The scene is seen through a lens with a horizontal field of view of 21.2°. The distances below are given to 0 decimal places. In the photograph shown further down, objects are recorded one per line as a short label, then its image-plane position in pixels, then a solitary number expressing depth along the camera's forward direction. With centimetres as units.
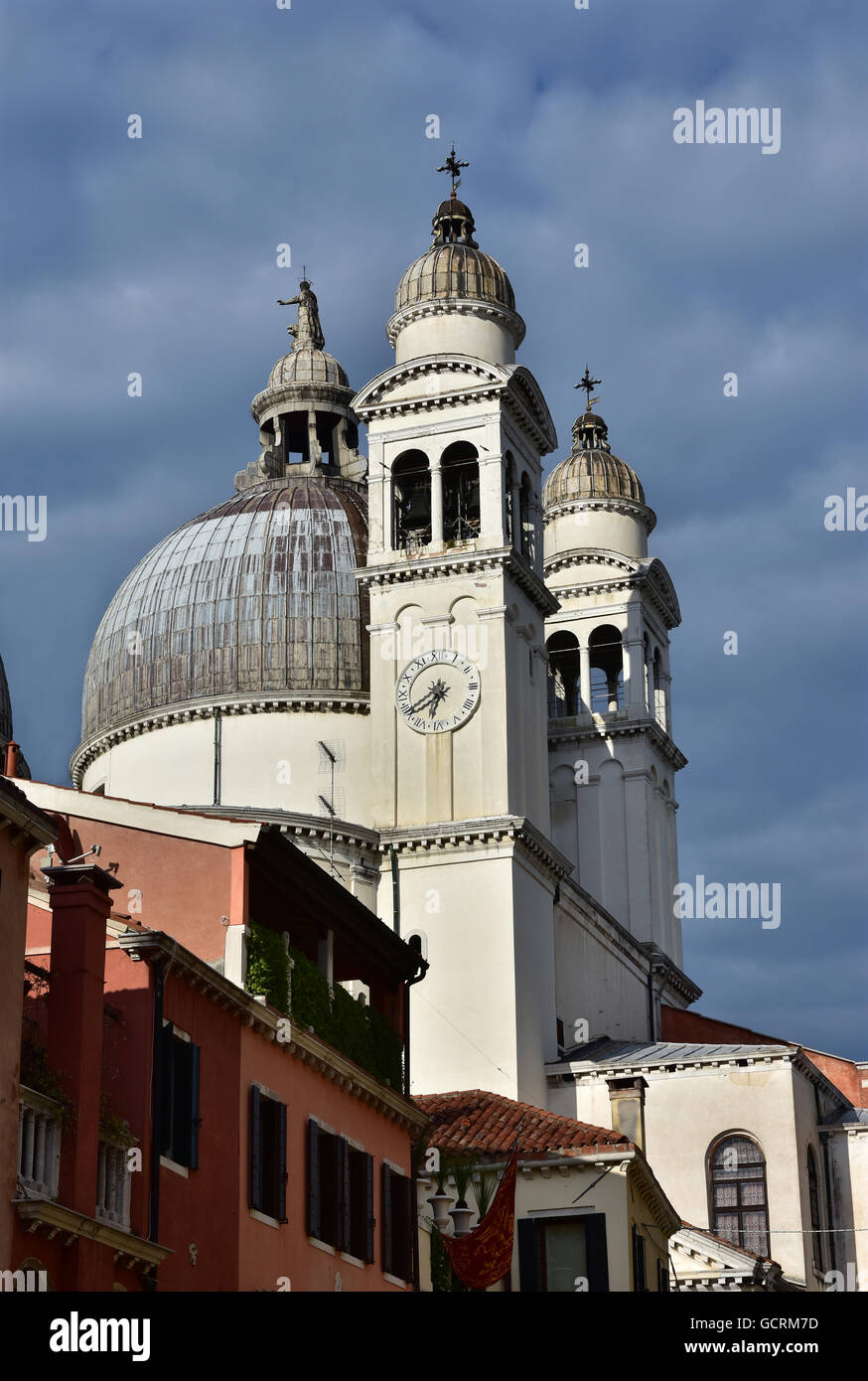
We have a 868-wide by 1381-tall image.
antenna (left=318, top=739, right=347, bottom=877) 5906
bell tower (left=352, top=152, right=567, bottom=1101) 5531
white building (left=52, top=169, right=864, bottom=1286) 5603
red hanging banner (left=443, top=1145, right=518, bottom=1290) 3506
